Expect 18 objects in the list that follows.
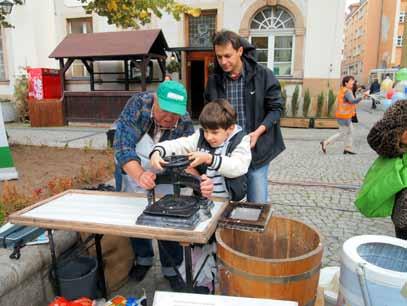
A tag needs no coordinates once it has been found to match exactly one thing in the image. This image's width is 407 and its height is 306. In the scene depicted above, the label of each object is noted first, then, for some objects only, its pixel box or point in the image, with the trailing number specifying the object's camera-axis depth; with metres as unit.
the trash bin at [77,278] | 2.27
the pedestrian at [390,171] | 1.83
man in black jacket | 2.53
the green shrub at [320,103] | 11.25
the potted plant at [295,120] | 11.33
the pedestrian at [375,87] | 21.16
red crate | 11.43
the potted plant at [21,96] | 12.42
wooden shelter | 10.32
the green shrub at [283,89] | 11.33
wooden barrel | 1.48
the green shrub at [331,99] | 11.29
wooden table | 1.65
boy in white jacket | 1.96
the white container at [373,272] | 1.32
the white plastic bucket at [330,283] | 1.98
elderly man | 2.14
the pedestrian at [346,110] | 7.11
